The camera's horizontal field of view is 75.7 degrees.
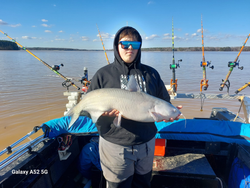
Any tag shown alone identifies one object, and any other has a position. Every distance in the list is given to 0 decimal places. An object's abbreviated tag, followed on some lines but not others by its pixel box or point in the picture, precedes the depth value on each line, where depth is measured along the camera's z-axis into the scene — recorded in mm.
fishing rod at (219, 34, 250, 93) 5852
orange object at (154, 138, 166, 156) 3432
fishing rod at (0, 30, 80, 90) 5516
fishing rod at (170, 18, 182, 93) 5507
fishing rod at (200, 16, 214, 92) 5875
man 2127
